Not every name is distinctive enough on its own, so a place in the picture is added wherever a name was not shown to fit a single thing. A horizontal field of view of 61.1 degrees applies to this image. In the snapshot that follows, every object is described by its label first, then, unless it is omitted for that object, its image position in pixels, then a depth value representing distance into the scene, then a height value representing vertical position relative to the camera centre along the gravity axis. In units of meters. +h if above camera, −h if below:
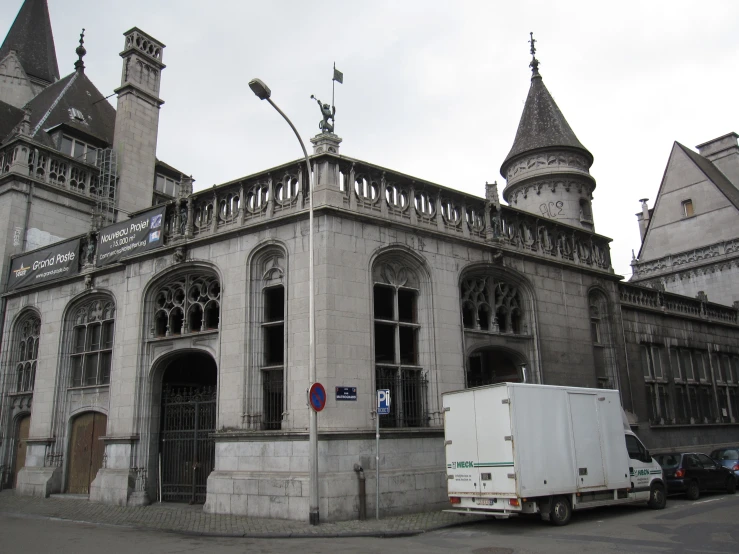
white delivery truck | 13.32 -0.23
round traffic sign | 14.20 +1.10
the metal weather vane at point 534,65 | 36.44 +21.28
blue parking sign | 15.17 +1.00
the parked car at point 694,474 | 18.66 -1.12
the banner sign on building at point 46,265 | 23.86 +7.20
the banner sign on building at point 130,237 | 20.75 +7.16
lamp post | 14.21 +2.39
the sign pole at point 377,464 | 14.98 -0.46
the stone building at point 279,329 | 16.33 +3.73
